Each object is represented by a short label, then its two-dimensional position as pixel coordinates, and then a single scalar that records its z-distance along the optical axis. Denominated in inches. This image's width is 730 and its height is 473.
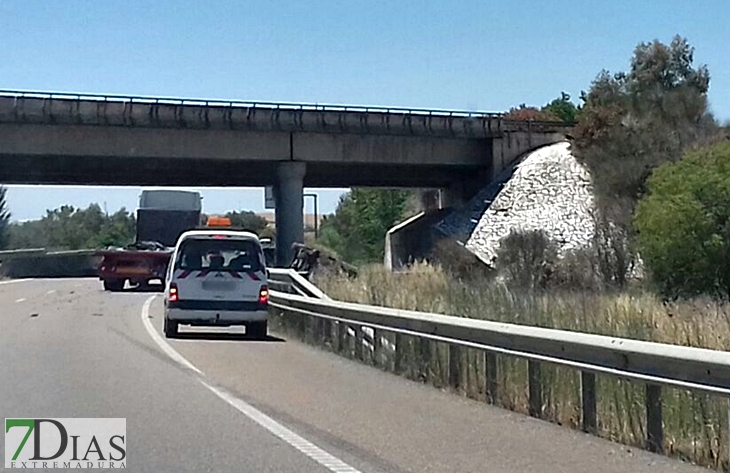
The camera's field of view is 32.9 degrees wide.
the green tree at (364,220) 3267.7
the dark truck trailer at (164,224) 2129.7
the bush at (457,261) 1406.3
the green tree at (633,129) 1733.5
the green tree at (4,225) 4429.1
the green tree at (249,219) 4549.0
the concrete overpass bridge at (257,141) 2151.8
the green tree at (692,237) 1390.3
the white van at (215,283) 866.1
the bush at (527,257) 1510.8
